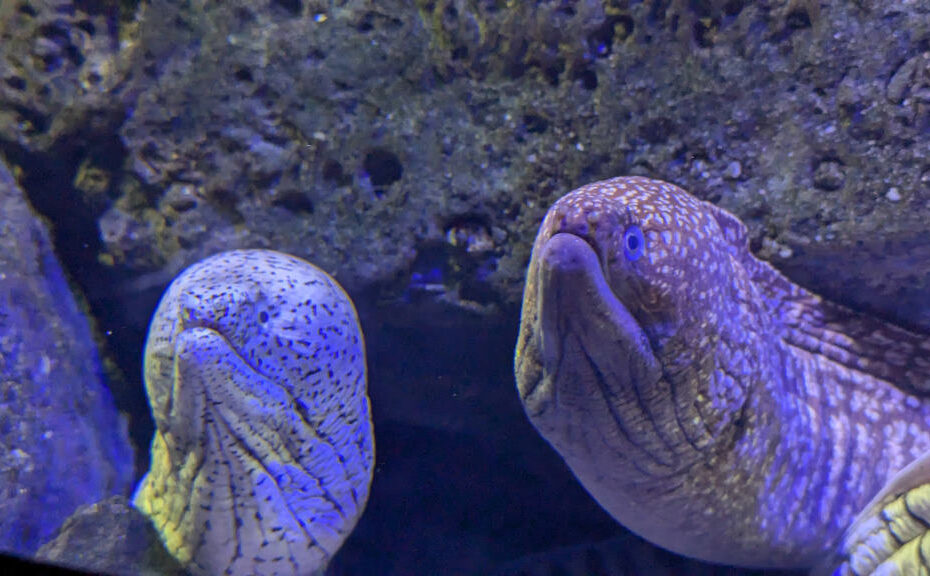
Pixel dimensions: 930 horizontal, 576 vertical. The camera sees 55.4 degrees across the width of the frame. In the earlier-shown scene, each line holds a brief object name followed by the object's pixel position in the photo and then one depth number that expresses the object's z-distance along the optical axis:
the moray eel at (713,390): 0.37
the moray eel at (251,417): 0.39
